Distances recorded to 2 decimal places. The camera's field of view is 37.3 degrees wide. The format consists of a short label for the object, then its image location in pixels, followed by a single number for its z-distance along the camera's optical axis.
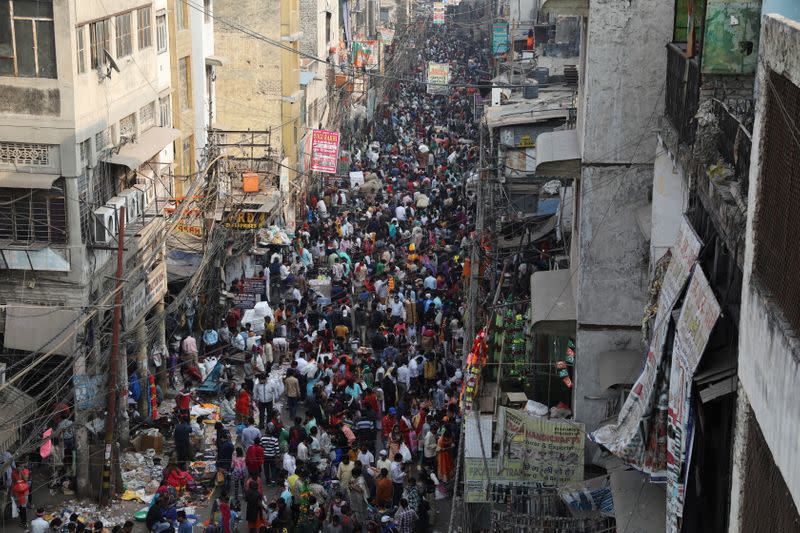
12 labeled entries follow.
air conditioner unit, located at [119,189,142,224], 20.00
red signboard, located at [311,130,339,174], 31.67
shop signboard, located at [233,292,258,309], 24.22
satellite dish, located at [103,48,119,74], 18.75
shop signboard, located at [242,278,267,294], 24.52
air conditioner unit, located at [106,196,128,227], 18.94
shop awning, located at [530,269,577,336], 15.62
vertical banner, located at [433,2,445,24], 79.34
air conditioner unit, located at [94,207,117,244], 18.42
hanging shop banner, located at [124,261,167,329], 19.12
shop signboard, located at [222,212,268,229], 25.17
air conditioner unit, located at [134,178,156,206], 21.48
